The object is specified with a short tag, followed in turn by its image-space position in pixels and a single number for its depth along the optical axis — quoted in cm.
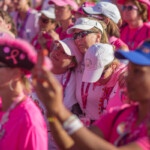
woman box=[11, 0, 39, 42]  818
